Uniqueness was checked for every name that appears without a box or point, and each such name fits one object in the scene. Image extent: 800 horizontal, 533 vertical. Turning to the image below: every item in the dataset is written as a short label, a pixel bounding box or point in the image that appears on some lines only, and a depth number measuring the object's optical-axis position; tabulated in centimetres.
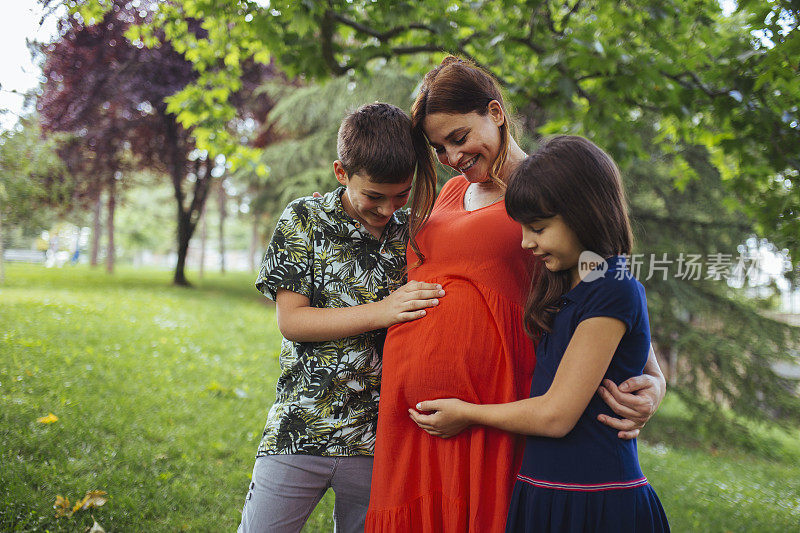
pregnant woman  142
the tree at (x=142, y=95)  581
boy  161
